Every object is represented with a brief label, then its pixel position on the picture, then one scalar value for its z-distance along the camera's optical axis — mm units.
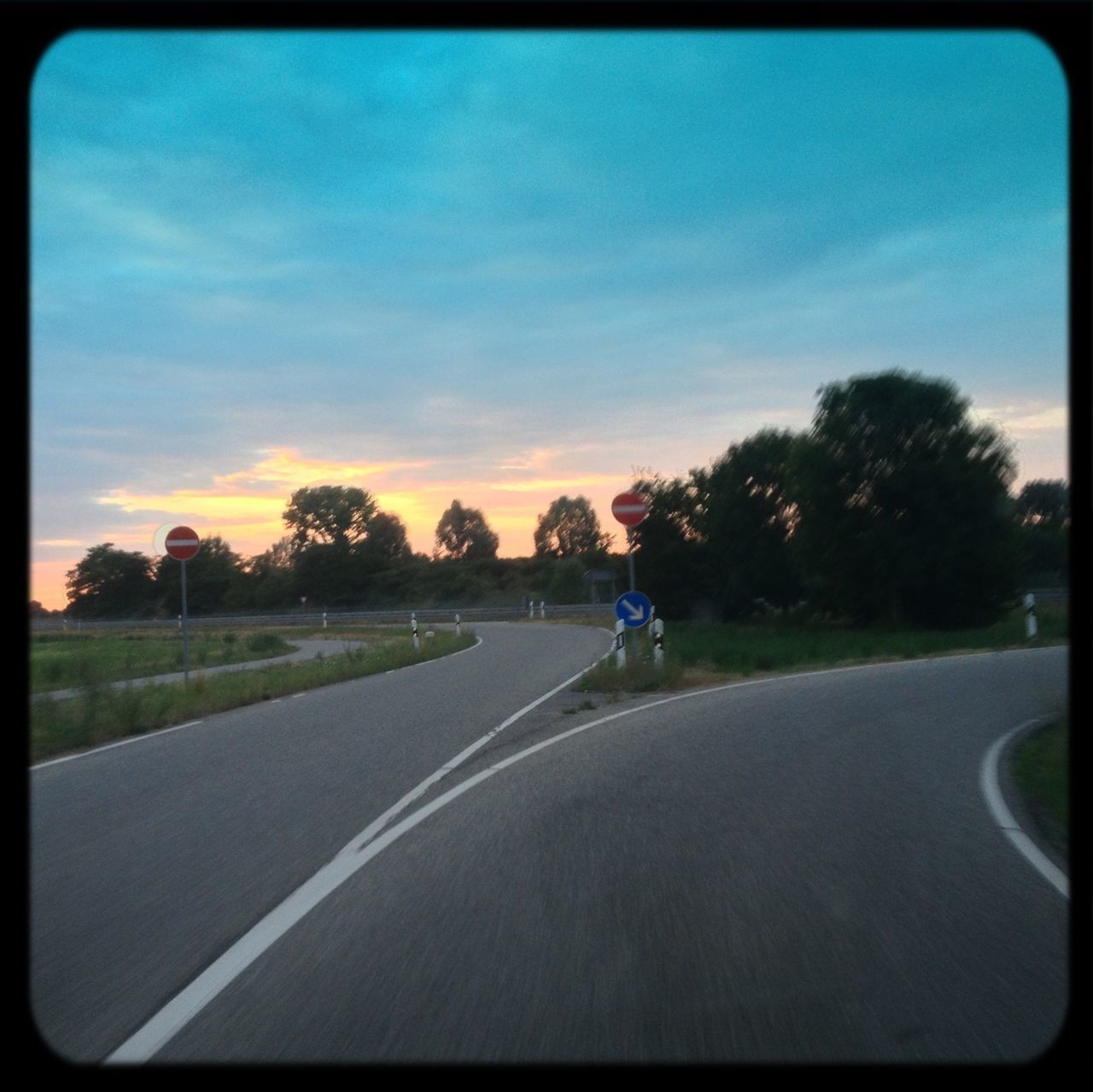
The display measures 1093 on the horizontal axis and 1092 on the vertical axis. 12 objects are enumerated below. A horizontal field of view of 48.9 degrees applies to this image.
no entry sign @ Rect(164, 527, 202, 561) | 20453
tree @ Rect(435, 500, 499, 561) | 71812
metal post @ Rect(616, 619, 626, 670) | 22125
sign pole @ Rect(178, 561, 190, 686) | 21297
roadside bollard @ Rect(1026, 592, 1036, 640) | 28636
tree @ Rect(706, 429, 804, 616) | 37594
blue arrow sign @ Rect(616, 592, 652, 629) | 21422
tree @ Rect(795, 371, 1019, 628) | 30047
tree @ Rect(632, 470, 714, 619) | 38469
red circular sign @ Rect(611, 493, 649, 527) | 22312
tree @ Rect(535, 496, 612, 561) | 67312
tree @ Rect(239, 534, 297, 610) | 56500
